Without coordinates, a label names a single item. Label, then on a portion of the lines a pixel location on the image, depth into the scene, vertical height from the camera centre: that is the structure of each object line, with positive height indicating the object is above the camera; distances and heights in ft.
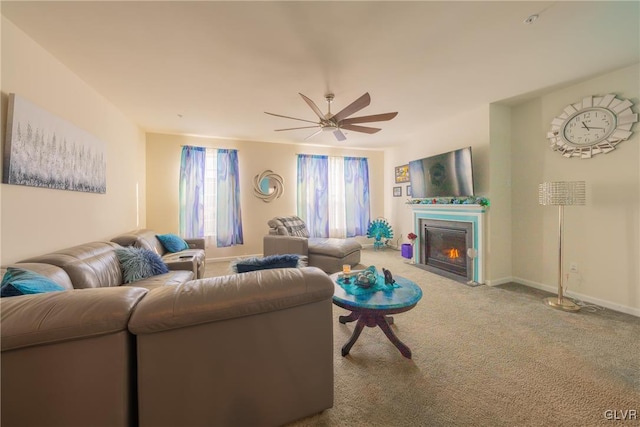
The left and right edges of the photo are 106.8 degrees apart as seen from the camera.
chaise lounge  12.70 -1.99
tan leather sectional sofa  2.84 -1.91
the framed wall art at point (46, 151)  5.57 +1.85
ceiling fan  7.54 +3.44
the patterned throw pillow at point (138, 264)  7.48 -1.59
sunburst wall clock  8.14 +2.98
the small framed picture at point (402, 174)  17.56 +2.76
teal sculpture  18.89 -1.63
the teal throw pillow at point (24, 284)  3.71 -1.13
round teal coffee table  5.71 -2.24
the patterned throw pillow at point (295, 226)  14.69 -0.85
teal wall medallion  16.96 +1.96
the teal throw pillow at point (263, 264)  5.12 -1.10
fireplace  11.27 -1.65
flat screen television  11.51 +1.88
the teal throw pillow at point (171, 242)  11.51 -1.37
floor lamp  8.52 +0.31
